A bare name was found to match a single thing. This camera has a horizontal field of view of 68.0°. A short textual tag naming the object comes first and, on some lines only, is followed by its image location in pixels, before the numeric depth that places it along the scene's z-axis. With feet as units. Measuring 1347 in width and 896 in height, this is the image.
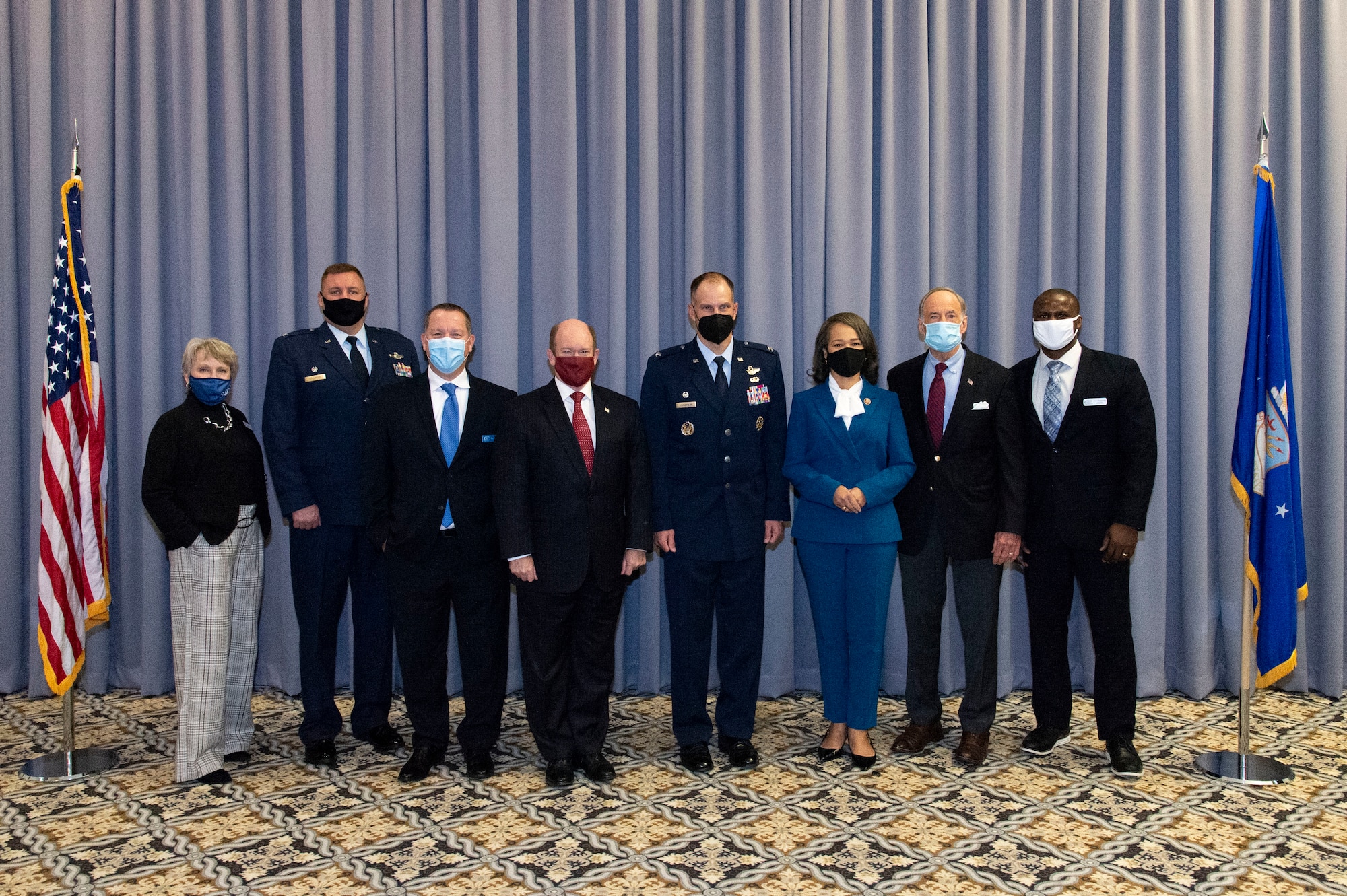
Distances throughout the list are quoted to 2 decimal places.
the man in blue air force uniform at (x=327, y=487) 12.26
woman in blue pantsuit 11.76
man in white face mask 11.65
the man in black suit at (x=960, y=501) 11.87
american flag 12.32
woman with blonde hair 11.45
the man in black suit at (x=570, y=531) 11.23
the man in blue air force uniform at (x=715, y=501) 11.82
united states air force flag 12.12
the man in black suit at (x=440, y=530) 11.36
